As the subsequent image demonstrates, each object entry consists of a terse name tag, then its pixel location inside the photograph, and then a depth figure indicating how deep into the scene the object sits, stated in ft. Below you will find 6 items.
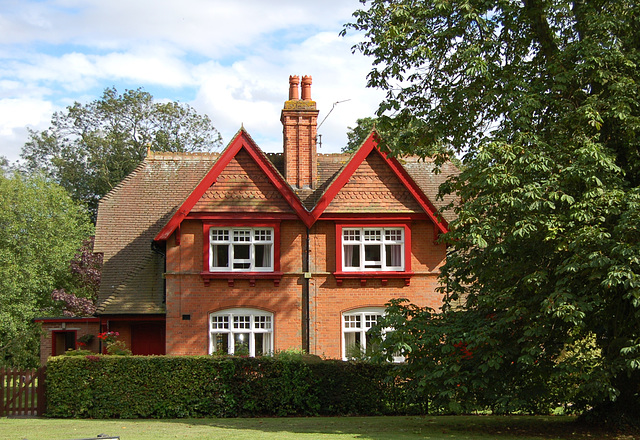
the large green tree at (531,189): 47.34
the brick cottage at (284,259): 82.23
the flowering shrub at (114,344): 75.05
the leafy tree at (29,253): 130.00
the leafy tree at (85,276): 145.18
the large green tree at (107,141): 185.98
